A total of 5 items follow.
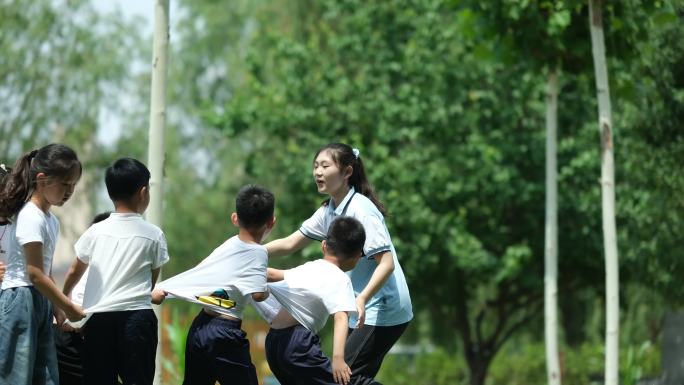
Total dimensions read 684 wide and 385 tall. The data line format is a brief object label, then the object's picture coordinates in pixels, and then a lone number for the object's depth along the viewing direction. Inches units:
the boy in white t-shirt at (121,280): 496.4
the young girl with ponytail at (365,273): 542.3
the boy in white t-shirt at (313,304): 506.3
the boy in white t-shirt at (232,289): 502.0
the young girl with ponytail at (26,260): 493.0
